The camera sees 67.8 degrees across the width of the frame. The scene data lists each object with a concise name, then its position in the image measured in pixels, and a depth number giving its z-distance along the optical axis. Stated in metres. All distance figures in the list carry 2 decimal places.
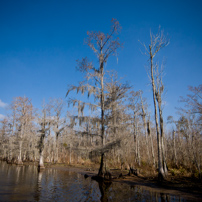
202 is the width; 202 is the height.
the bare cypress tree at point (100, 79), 13.66
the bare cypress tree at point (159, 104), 12.21
